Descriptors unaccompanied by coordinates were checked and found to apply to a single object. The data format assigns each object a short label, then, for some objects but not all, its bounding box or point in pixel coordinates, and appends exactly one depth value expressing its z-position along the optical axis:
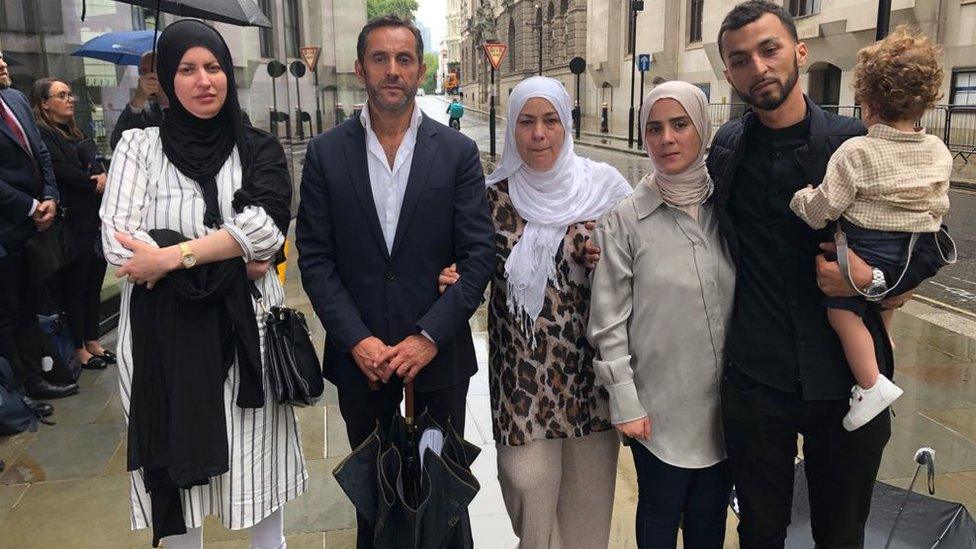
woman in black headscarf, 2.30
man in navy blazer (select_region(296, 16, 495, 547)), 2.37
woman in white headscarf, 2.48
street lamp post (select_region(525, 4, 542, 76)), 55.38
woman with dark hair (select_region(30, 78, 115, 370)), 4.87
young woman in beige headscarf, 2.28
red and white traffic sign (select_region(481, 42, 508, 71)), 21.45
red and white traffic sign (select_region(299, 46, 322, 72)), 19.22
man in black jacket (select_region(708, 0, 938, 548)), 2.14
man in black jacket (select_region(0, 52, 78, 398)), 4.23
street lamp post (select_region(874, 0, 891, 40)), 9.06
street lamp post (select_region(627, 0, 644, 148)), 25.55
